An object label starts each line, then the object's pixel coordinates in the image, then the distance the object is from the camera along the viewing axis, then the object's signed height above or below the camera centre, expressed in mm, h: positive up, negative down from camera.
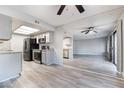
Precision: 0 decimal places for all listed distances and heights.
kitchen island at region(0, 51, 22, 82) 2010 -548
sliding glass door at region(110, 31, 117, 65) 4415 -313
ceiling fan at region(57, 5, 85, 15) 1881 +1089
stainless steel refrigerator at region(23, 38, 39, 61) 5057 -5
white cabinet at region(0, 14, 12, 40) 2192 +652
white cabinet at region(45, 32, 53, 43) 4309 +618
